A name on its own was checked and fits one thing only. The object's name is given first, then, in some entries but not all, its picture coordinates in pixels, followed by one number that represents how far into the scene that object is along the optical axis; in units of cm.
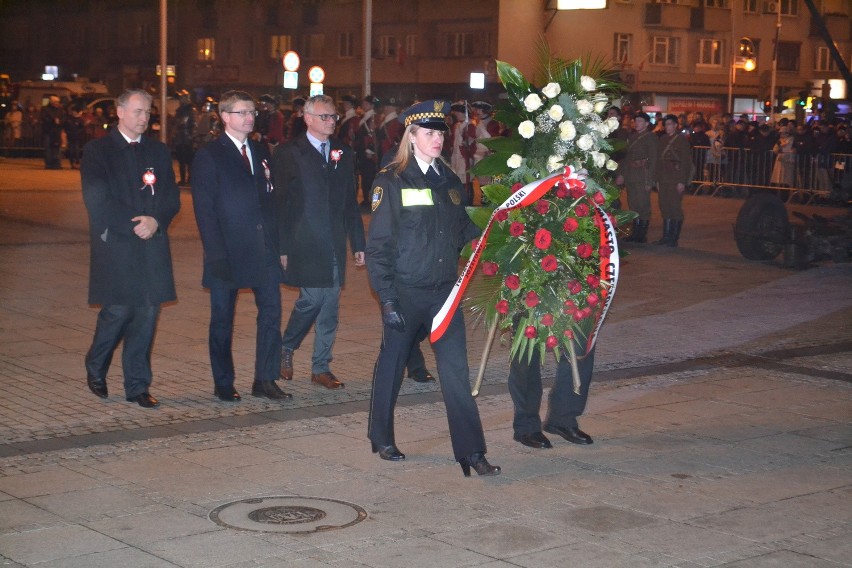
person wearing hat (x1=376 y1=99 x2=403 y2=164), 2197
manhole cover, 592
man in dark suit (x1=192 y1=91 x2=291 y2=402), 850
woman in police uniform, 690
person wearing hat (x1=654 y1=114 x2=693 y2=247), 1884
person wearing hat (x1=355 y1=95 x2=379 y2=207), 2381
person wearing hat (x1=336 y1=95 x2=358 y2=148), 2420
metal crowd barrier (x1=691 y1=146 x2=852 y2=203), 2716
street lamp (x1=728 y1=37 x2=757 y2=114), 4881
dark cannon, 1641
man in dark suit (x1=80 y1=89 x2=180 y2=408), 838
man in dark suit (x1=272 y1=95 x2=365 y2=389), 899
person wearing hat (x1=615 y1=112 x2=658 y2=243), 1880
